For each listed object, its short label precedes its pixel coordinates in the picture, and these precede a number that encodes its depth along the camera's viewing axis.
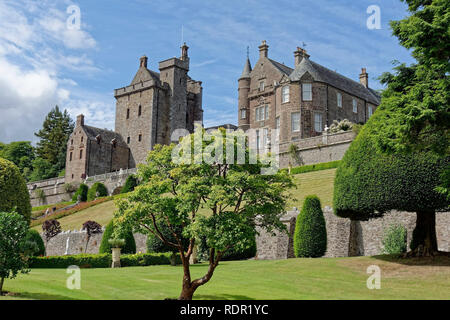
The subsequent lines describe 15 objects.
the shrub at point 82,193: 67.00
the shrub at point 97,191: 65.50
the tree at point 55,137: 90.06
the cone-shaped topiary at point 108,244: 32.81
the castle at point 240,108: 55.34
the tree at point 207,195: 15.77
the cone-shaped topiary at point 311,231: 26.52
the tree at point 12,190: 30.70
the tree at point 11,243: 15.19
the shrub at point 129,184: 61.04
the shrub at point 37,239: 32.61
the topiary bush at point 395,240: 25.05
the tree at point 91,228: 38.03
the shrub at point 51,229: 40.84
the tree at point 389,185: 20.80
